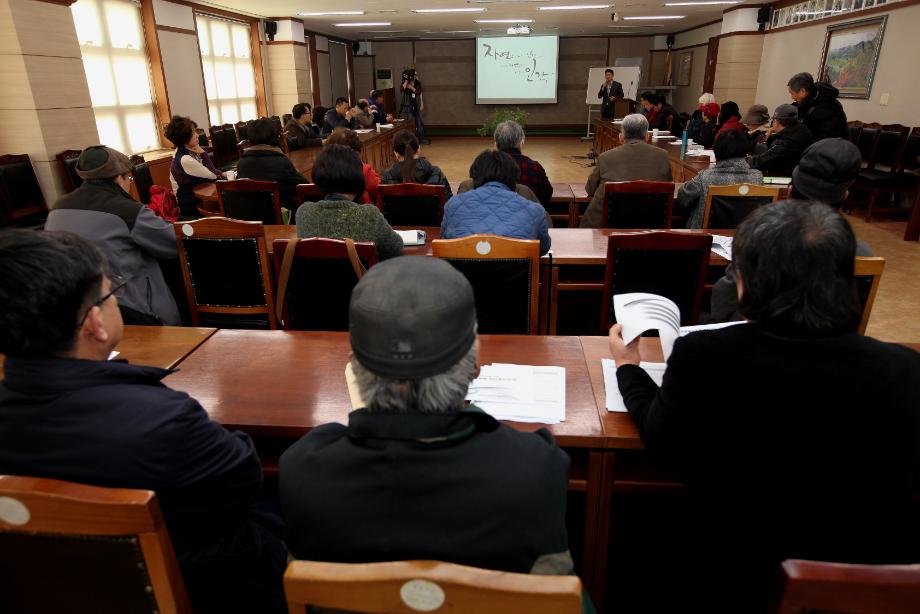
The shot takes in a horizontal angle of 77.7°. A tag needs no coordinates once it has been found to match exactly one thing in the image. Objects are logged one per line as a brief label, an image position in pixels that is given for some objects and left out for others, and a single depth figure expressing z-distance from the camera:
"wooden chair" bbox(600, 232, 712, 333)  2.23
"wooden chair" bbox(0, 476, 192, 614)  0.77
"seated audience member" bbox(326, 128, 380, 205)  3.84
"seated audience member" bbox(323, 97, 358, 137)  9.26
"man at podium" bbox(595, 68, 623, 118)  10.61
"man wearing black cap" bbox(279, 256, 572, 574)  0.75
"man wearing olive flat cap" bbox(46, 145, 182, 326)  2.28
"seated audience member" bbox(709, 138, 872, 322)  2.13
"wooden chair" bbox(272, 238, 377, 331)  2.00
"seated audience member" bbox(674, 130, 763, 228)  3.44
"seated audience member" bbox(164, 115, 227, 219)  4.42
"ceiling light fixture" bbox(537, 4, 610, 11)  9.20
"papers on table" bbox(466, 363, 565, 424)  1.32
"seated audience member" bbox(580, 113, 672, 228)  3.98
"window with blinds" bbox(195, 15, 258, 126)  8.85
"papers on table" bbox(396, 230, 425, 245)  2.81
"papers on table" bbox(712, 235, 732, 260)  2.58
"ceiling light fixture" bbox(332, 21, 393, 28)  11.30
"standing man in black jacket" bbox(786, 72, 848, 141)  5.00
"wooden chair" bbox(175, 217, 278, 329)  2.31
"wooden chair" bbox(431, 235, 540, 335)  1.99
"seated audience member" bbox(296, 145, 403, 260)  2.24
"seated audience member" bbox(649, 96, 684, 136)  9.02
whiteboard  13.71
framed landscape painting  6.52
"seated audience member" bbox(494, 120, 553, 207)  3.71
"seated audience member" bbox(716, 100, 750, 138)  6.22
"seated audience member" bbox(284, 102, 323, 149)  7.02
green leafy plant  11.29
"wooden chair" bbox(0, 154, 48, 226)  4.45
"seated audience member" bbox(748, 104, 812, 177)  4.70
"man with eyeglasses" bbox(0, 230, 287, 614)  0.92
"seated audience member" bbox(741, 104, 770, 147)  5.95
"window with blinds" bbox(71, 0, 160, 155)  6.31
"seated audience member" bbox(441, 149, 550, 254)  2.42
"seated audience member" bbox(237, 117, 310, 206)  4.10
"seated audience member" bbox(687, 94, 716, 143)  7.31
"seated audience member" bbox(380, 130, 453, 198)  4.19
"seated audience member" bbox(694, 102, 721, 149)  6.84
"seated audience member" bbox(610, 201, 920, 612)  0.94
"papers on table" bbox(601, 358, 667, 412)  1.36
